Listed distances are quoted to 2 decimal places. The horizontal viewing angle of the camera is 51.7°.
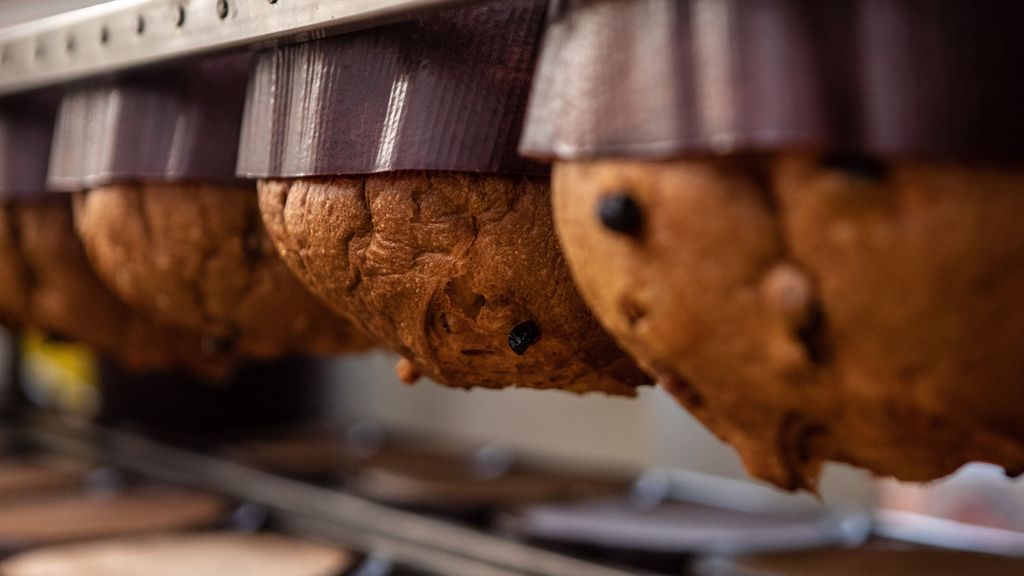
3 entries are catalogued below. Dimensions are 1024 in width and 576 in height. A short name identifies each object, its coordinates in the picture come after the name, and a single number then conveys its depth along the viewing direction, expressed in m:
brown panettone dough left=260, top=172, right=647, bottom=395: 0.99
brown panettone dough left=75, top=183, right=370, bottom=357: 1.33
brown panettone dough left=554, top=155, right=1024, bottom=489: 0.63
